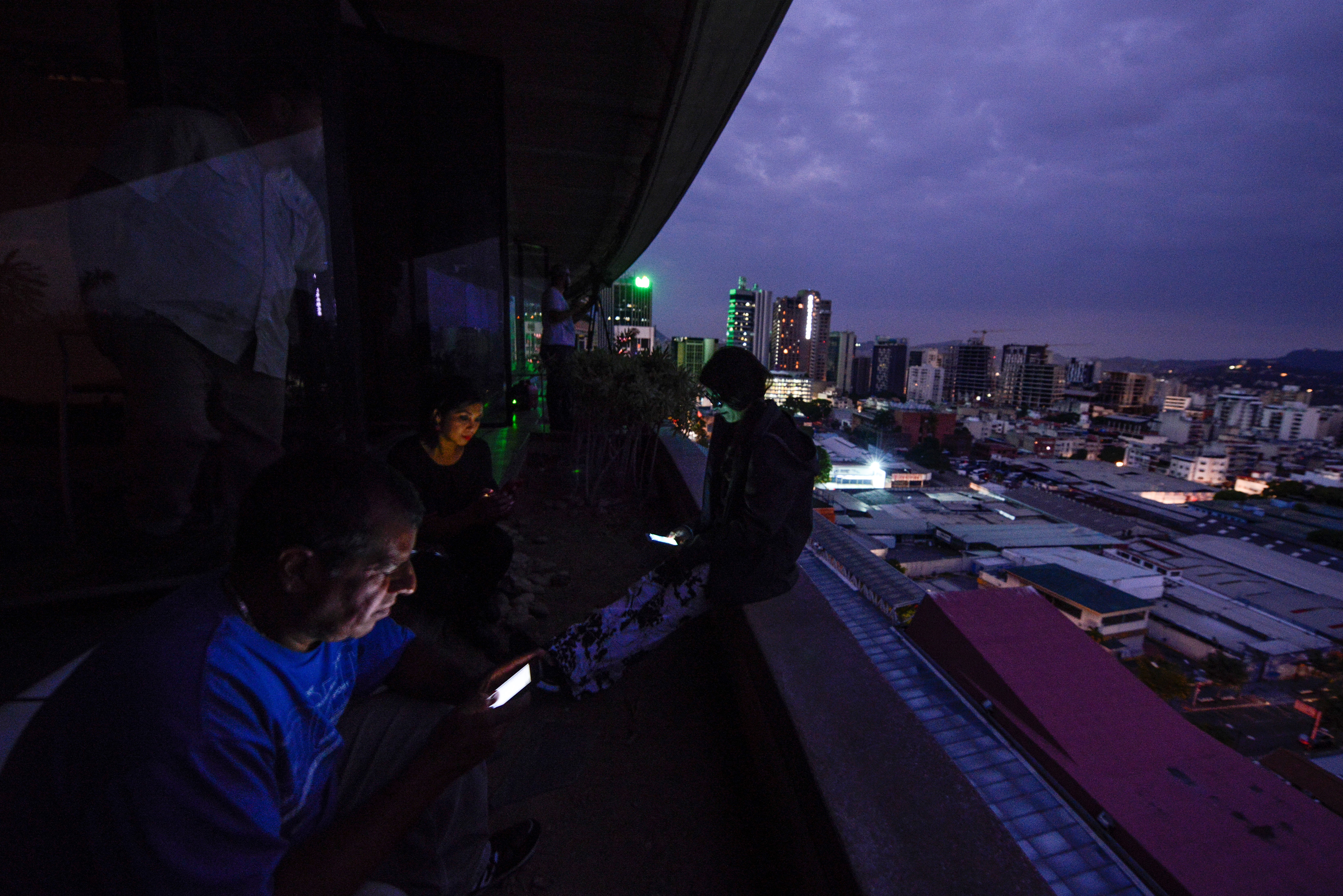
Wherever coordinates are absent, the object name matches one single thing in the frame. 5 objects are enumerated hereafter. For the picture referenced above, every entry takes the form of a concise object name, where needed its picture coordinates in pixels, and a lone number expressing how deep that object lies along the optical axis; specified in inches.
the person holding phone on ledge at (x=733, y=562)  86.7
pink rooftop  173.5
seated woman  92.7
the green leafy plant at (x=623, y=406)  177.8
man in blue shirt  26.6
